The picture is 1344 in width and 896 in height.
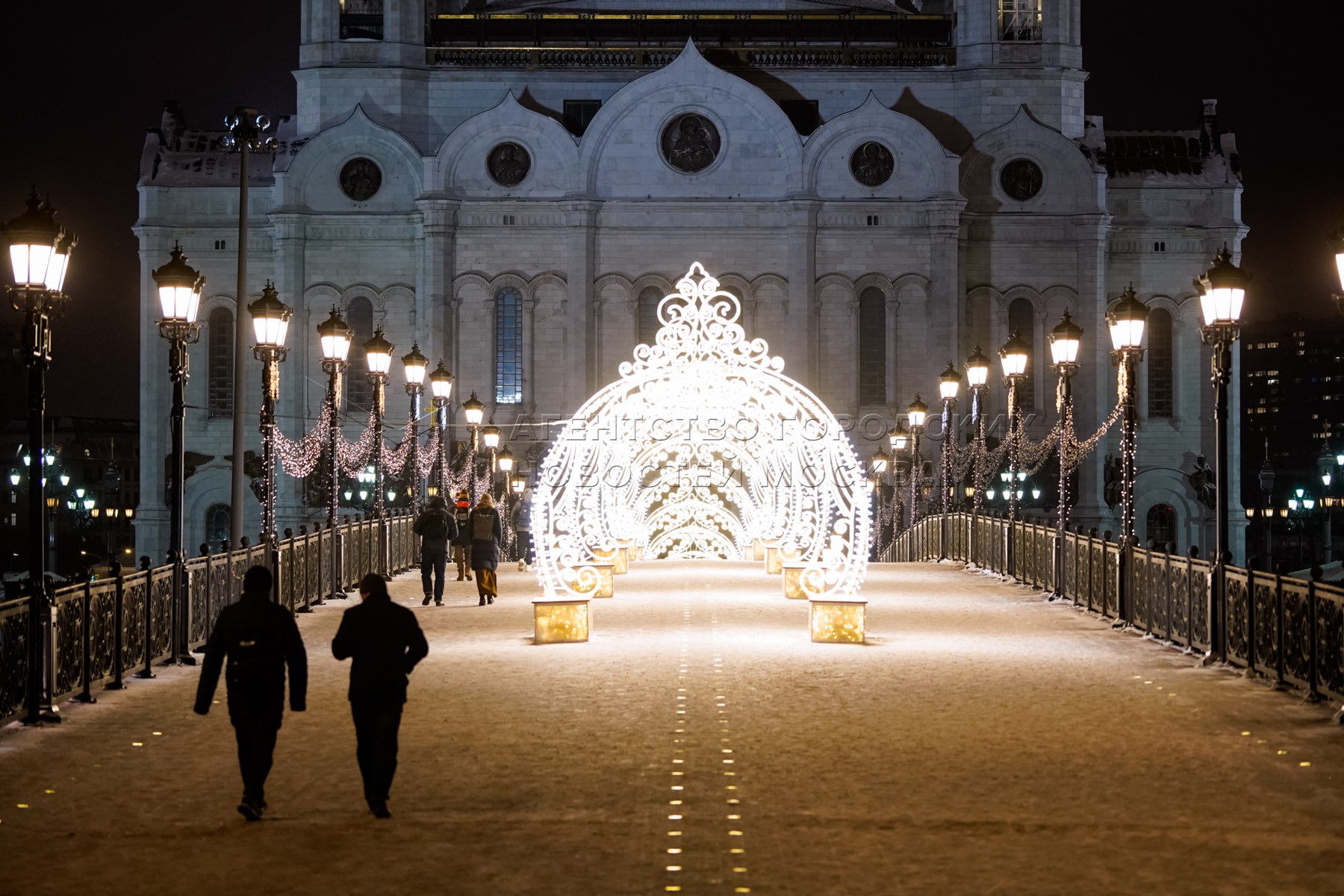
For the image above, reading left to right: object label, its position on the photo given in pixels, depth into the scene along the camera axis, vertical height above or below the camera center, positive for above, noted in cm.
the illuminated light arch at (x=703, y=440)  2344 +76
